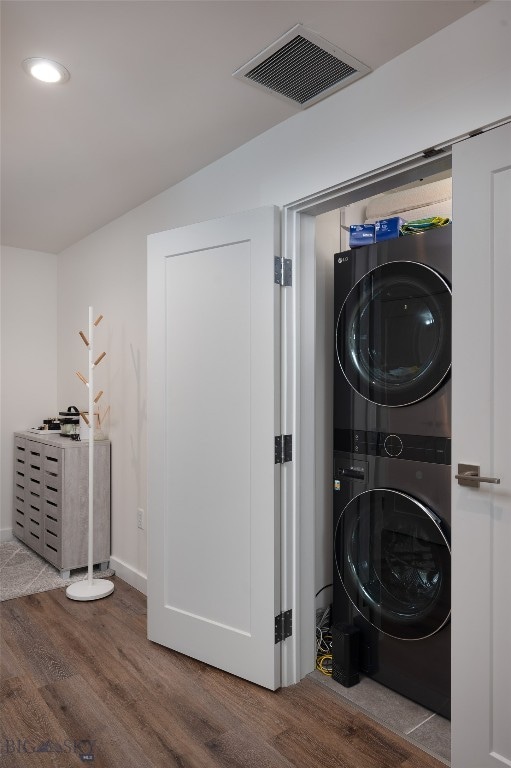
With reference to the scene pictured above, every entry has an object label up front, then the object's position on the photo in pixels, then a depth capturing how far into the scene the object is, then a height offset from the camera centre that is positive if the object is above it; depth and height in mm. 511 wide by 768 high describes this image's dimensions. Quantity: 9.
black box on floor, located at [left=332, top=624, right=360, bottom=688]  2293 -1215
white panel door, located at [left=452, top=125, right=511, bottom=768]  1600 -220
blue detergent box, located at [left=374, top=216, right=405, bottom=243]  2350 +649
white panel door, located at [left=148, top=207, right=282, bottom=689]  2295 -317
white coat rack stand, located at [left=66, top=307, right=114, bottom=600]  3283 -1201
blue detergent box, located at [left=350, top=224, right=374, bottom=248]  2449 +644
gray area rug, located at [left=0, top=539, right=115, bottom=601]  3398 -1367
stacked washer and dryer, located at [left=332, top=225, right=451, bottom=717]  2062 -383
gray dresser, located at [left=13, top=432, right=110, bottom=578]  3625 -888
